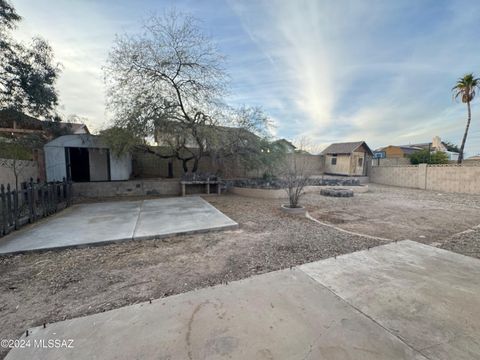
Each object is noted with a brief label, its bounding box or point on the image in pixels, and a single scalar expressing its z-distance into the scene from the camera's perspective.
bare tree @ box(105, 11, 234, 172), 7.09
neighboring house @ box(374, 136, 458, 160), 25.33
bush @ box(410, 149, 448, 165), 15.46
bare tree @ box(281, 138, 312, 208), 6.05
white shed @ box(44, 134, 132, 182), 7.99
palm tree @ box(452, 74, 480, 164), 13.86
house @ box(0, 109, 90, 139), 6.67
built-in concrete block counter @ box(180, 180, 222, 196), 8.93
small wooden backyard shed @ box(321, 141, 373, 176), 17.45
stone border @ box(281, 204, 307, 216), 5.73
